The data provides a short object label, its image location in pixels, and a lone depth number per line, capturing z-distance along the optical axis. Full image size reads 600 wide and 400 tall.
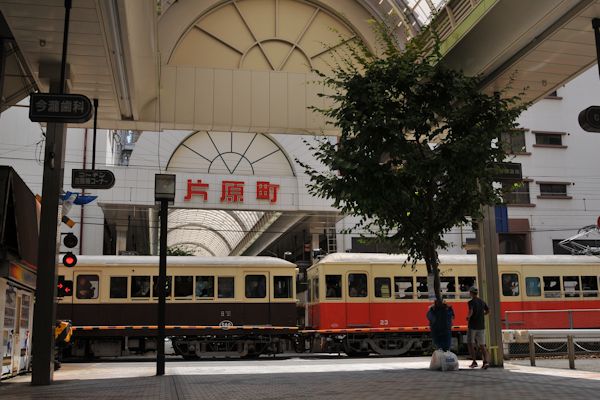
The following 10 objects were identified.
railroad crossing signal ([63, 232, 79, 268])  16.35
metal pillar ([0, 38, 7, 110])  10.51
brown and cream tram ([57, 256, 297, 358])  20.19
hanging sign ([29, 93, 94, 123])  7.97
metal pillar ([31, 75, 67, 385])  10.53
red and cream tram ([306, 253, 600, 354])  20.77
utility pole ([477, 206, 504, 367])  13.13
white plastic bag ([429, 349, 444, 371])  12.11
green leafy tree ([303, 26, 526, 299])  10.79
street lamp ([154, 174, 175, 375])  12.38
